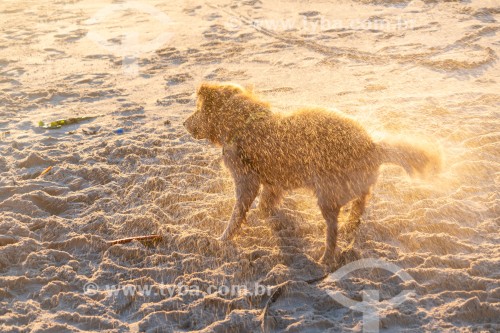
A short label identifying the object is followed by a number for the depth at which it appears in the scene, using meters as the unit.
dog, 6.48
